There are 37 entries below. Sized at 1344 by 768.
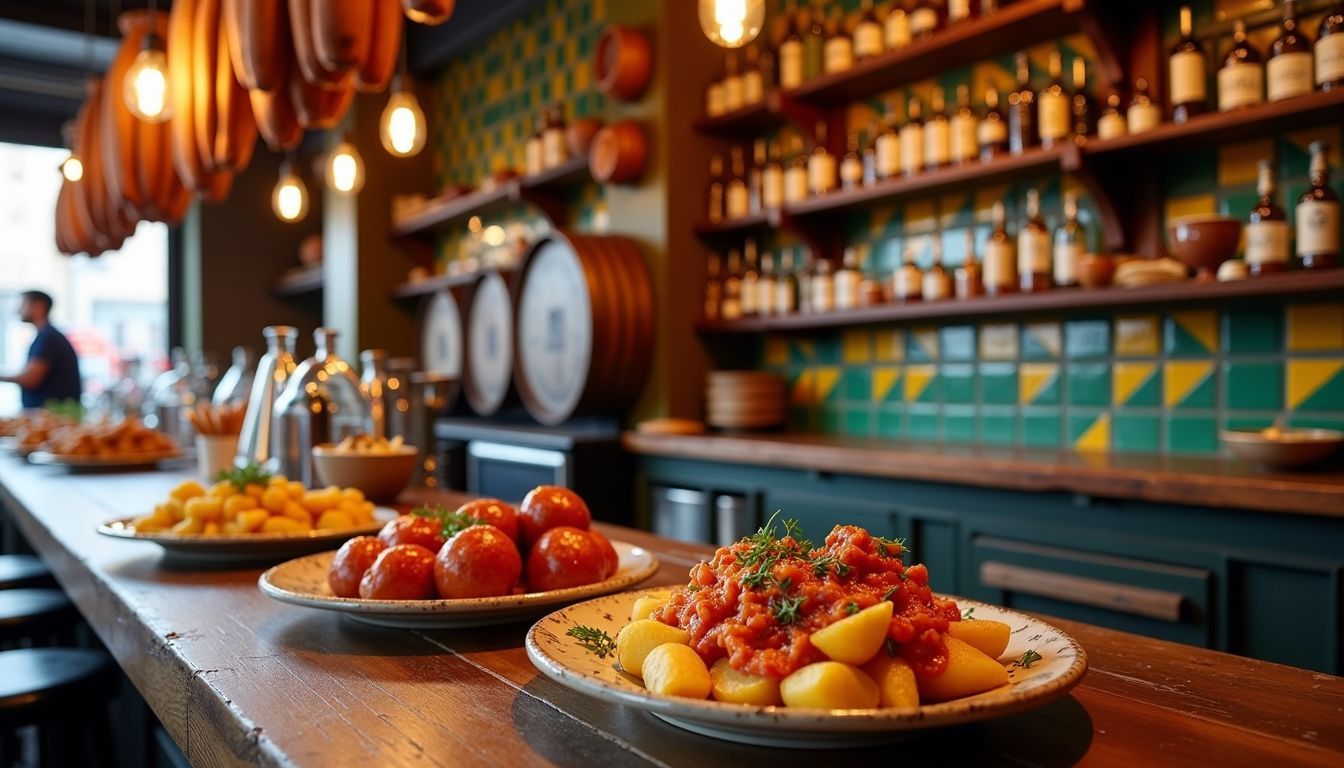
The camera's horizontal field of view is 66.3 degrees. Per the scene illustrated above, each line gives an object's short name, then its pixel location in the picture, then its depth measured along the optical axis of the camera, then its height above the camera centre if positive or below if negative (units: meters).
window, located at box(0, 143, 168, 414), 7.05 +0.80
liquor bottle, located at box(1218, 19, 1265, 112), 2.27 +0.67
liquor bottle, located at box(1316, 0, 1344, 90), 2.13 +0.68
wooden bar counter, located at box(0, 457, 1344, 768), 0.65 -0.23
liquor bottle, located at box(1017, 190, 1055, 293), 2.70 +0.33
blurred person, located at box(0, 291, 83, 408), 5.96 +0.19
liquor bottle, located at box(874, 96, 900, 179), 3.10 +0.71
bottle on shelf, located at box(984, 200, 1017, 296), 2.80 +0.32
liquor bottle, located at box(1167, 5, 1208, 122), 2.37 +0.70
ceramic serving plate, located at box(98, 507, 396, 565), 1.31 -0.19
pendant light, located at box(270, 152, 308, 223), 3.82 +0.74
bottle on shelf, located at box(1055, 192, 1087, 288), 2.62 +0.33
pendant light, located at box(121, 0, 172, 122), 2.48 +0.76
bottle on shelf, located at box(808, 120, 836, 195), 3.34 +0.70
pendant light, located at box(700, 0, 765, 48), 1.78 +0.64
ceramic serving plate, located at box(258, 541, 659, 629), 0.91 -0.19
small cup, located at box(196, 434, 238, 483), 2.26 -0.12
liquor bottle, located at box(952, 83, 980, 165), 2.88 +0.69
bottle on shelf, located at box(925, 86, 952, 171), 2.95 +0.70
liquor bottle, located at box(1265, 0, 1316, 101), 2.20 +0.68
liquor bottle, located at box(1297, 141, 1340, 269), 2.17 +0.33
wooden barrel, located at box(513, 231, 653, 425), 3.70 +0.24
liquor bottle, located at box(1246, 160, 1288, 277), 2.22 +0.30
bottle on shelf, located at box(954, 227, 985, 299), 2.89 +0.29
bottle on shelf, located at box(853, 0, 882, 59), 3.14 +1.07
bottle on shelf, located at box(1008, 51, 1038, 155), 2.74 +0.70
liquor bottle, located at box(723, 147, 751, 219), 3.74 +0.68
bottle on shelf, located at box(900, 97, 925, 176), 3.00 +0.70
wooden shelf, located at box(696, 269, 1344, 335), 2.13 +0.20
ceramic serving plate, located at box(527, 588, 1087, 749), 0.58 -0.19
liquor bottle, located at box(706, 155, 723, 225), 3.87 +0.73
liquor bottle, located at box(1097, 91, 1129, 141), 2.50 +0.63
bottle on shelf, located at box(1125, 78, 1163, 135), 2.44 +0.64
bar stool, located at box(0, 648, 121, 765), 1.61 -0.48
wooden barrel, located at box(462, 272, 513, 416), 4.34 +0.20
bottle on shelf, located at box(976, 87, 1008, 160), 2.81 +0.69
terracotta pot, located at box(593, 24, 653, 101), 3.80 +1.21
